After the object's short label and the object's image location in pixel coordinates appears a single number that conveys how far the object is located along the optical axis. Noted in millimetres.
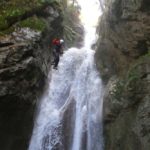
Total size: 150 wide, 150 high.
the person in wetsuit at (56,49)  10628
